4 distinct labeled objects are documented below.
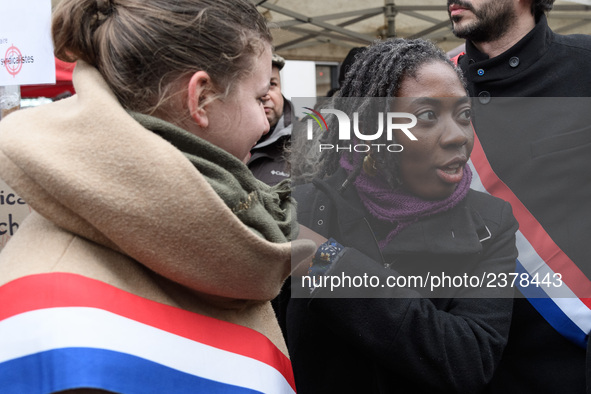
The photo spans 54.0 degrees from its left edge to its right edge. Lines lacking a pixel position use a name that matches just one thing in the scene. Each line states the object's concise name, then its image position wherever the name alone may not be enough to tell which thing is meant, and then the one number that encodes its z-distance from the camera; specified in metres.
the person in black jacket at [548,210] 1.15
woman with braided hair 1.06
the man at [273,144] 2.90
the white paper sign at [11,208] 2.10
